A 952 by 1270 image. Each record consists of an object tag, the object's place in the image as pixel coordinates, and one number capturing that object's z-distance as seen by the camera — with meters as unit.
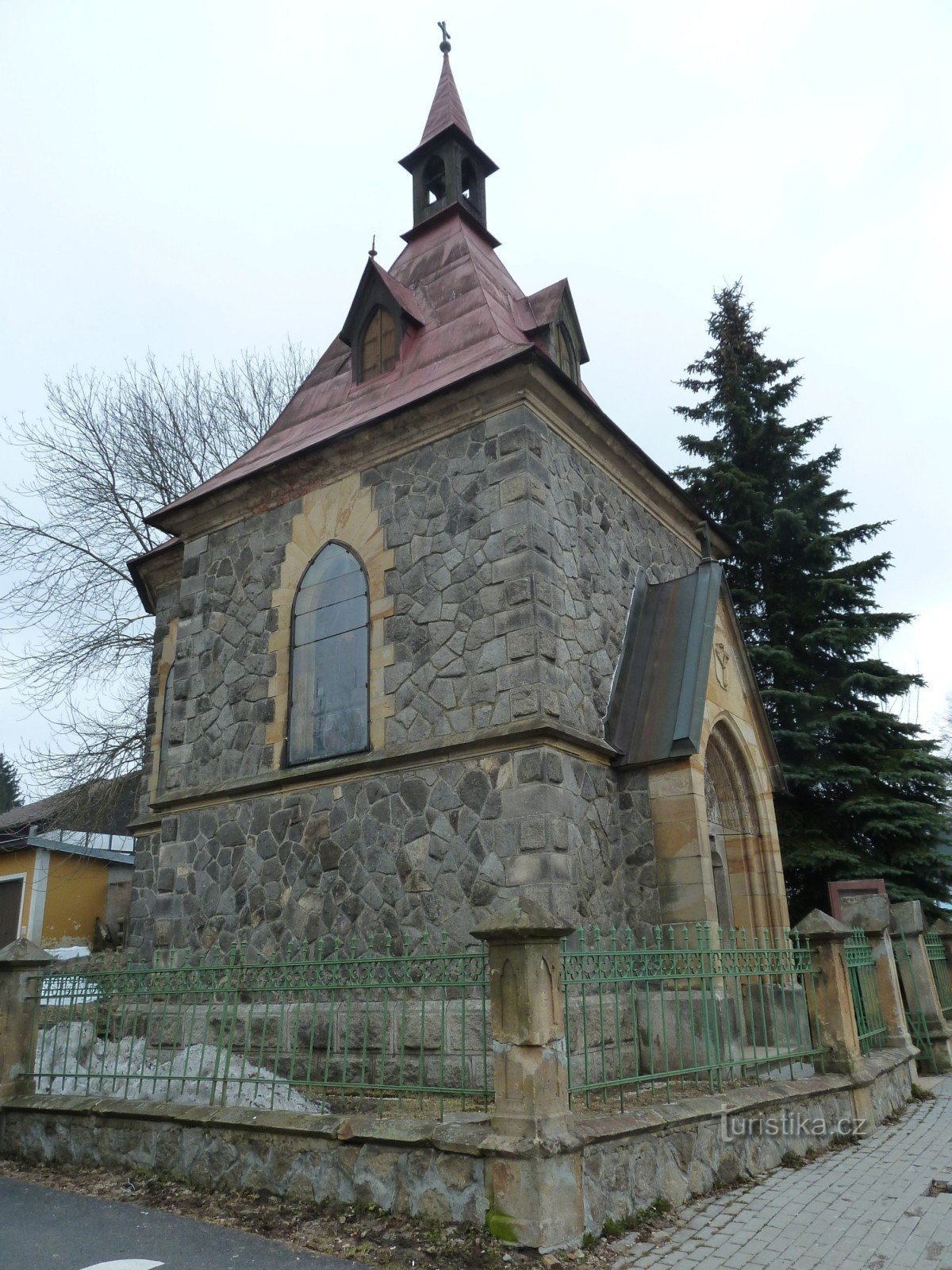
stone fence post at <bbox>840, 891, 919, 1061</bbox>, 9.33
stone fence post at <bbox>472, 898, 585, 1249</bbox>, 4.57
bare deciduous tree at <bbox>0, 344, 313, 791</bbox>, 17.81
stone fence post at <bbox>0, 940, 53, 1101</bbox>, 7.71
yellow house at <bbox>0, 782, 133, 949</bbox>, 19.12
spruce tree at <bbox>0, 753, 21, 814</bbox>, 44.31
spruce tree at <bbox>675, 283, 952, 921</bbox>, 14.00
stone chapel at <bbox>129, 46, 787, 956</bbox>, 8.23
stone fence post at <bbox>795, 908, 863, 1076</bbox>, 7.64
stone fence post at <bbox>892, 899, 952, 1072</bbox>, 10.53
